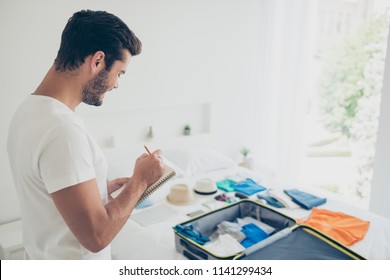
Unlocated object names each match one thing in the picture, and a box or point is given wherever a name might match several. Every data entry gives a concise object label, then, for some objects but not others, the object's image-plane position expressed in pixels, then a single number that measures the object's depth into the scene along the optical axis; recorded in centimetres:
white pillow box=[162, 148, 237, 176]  262
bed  168
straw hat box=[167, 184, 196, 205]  218
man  86
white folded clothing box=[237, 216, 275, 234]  184
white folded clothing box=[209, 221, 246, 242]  175
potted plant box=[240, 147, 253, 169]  322
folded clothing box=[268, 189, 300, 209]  213
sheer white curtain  292
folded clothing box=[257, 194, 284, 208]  215
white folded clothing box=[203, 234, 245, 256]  158
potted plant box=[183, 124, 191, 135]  291
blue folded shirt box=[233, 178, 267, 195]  234
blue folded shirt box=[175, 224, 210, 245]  163
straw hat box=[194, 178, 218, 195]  230
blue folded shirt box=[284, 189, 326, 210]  213
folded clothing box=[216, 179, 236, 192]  239
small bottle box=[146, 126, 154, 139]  272
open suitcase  148
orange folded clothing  177
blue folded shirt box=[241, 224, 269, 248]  171
